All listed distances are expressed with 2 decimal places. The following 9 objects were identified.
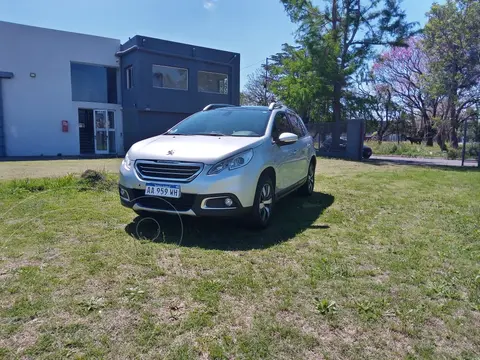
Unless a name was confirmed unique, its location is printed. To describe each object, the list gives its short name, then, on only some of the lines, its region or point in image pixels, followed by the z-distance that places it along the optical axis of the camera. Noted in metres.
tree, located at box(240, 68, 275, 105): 46.21
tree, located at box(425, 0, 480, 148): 21.59
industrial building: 18.80
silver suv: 4.02
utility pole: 42.48
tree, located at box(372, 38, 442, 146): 33.47
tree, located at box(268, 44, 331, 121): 20.56
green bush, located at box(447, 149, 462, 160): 21.14
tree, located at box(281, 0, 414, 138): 20.23
